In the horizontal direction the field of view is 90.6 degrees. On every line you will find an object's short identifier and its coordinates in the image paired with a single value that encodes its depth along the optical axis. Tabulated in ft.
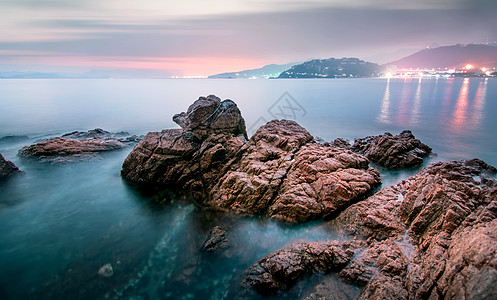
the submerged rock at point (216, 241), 37.50
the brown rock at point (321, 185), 41.70
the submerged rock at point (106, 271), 33.40
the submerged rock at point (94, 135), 93.97
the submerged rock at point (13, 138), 93.02
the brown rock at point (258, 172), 45.60
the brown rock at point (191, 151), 57.26
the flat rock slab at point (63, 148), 71.51
